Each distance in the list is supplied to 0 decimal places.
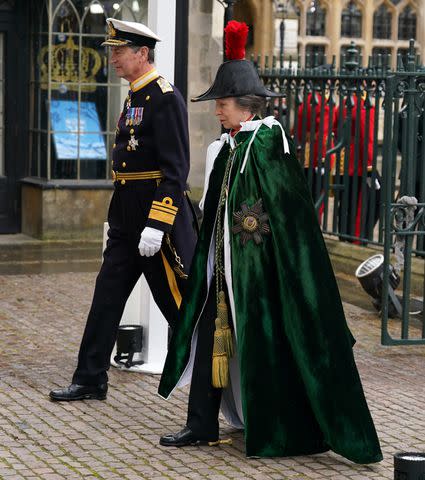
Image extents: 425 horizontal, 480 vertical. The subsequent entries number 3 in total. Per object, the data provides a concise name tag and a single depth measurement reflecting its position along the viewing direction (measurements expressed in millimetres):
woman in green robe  11883
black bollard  10555
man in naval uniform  13359
